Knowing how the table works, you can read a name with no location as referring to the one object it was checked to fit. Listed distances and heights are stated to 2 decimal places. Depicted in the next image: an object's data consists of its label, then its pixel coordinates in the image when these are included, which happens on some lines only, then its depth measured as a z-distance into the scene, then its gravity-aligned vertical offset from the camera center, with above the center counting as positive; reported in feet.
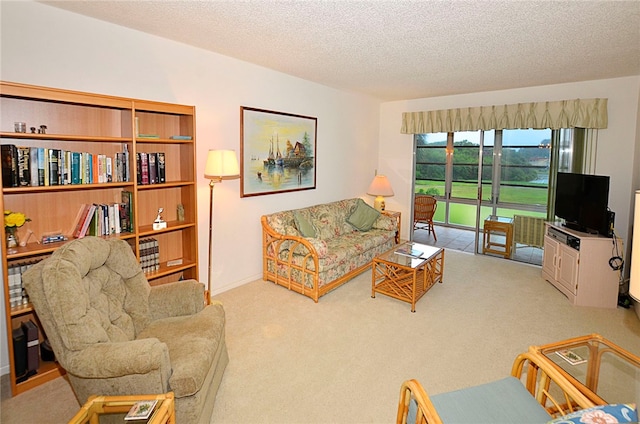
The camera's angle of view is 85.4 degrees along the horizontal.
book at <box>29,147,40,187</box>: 8.08 +0.27
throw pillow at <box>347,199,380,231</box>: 18.15 -1.87
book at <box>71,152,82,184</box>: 8.81 +0.23
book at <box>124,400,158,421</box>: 5.05 -3.45
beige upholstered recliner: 5.86 -2.99
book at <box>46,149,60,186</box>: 8.35 +0.26
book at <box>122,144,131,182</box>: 9.82 +0.30
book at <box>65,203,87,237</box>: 9.40 -1.23
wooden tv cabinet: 12.62 -3.18
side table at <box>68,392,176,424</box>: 5.16 -3.47
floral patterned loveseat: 13.11 -2.71
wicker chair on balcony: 22.39 -1.75
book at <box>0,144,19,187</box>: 7.63 +0.24
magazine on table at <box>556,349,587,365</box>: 6.45 -3.22
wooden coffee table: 12.50 -3.57
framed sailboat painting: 13.93 +1.25
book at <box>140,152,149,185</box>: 10.20 +0.33
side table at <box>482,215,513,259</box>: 18.52 -2.76
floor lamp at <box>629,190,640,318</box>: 3.69 -0.78
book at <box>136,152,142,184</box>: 10.08 +0.29
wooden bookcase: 8.09 -0.08
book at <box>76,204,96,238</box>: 9.27 -1.26
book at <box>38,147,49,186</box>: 8.20 +0.23
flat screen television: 12.76 -0.67
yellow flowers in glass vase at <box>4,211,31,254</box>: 7.95 -1.15
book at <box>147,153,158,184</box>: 10.43 +0.31
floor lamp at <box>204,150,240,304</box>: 10.94 +0.46
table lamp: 19.95 -0.43
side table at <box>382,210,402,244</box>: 19.02 -1.87
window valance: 15.46 +3.36
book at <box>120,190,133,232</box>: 9.90 -0.98
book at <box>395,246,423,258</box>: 13.67 -2.83
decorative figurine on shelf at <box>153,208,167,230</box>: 10.63 -1.41
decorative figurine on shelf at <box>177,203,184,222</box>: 11.75 -1.16
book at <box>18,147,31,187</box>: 7.89 +0.21
